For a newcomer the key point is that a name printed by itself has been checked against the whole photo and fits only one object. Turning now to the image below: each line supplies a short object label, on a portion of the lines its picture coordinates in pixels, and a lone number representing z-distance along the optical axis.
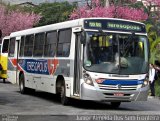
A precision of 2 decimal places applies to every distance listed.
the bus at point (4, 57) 29.09
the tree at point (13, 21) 55.56
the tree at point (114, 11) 36.28
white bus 14.49
